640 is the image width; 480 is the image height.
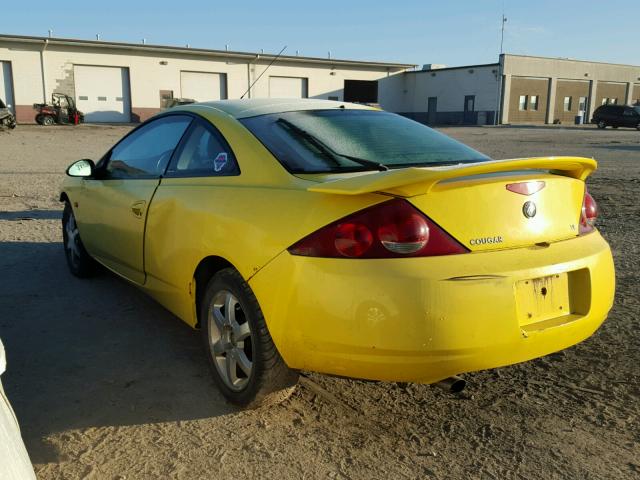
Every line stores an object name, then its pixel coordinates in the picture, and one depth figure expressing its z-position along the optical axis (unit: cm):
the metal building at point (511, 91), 5419
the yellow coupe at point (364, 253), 233
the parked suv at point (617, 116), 4256
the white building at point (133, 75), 3969
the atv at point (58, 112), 3638
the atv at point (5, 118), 2900
